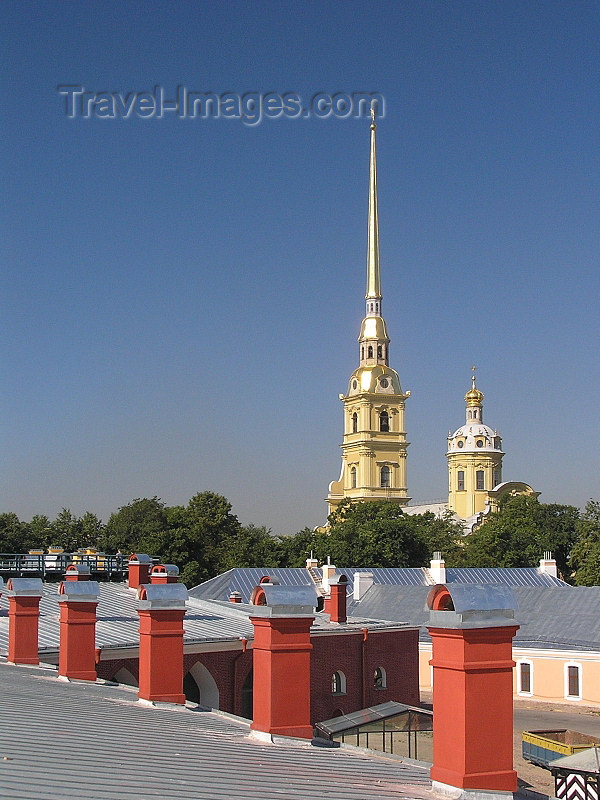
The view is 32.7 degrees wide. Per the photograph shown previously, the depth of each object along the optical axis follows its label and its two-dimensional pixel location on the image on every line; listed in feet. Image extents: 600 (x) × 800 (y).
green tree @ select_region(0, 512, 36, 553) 272.10
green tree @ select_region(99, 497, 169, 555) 276.62
